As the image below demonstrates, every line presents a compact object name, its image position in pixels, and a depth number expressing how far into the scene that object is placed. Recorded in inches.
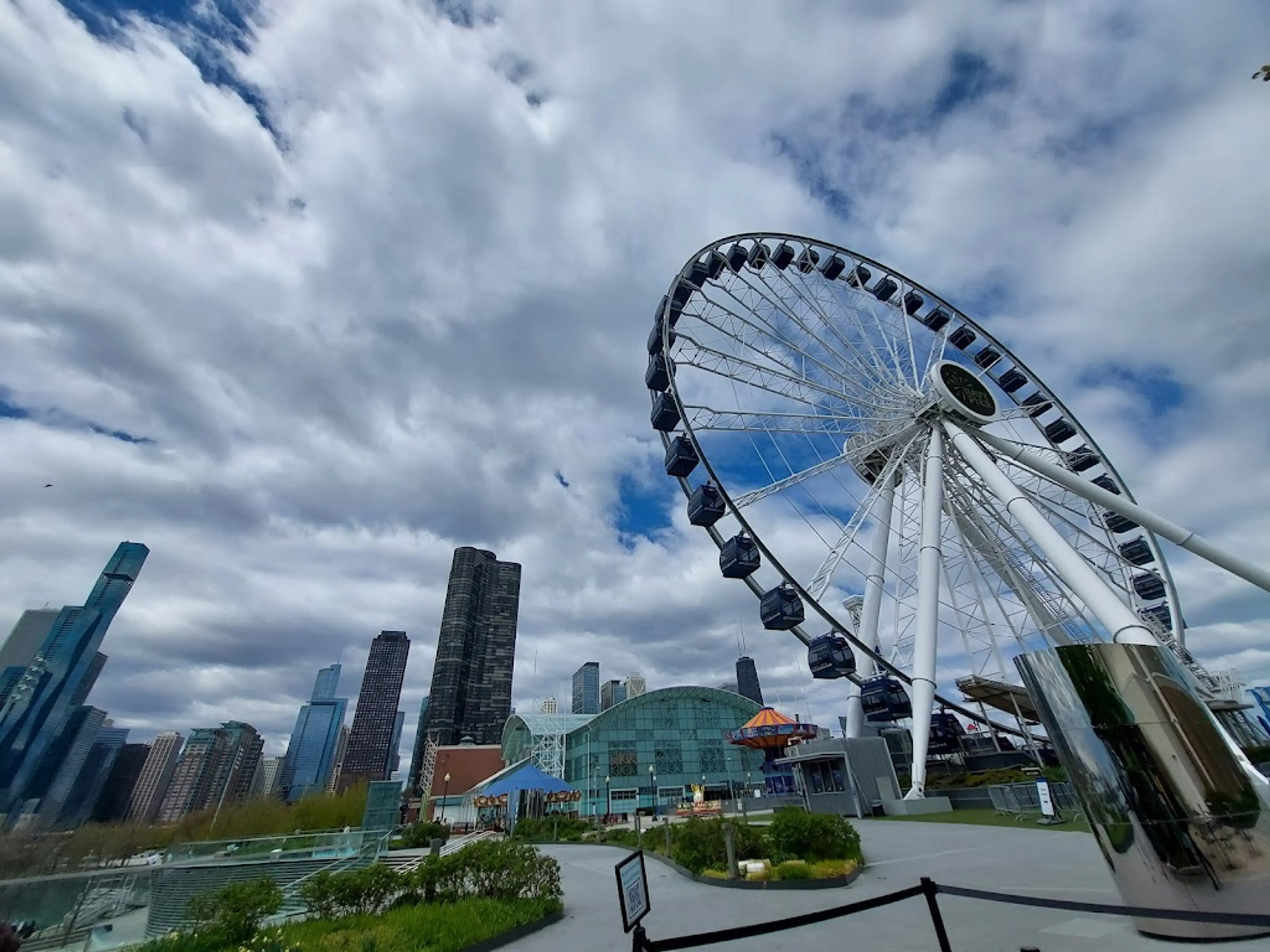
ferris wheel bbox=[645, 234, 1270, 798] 867.4
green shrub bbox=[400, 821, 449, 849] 1312.7
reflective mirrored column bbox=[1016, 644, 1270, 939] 231.5
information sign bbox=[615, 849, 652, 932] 200.7
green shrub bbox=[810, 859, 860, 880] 419.5
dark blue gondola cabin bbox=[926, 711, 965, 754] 1071.6
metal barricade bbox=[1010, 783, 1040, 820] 866.8
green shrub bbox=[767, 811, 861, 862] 474.0
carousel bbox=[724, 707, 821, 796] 1403.8
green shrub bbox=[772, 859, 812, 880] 421.7
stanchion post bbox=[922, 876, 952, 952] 173.9
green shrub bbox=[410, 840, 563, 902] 398.9
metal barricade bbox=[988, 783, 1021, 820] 849.5
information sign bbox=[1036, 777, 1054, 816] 682.8
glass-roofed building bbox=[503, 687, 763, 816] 2290.8
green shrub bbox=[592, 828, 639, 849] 926.4
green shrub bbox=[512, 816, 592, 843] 1170.0
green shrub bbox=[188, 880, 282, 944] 300.8
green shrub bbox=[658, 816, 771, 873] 505.7
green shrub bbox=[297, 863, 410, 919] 367.2
